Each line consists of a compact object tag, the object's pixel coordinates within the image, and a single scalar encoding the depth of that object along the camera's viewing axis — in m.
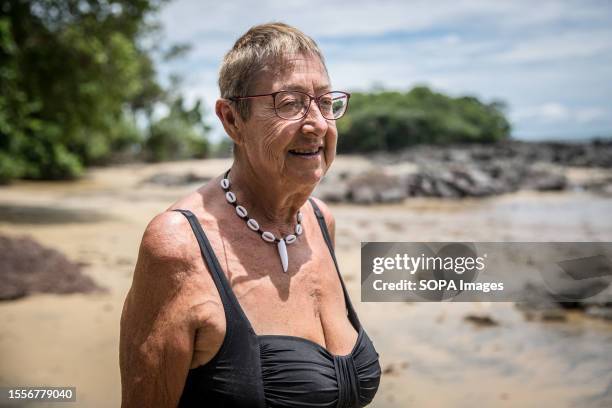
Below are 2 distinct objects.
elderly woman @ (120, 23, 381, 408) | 1.62
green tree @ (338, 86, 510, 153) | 38.12
